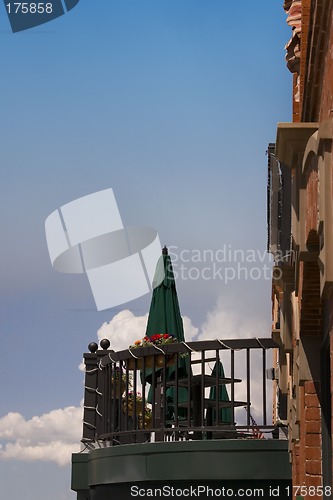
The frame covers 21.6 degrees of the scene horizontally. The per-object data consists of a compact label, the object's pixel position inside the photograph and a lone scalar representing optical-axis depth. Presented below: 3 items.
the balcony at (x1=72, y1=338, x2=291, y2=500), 10.34
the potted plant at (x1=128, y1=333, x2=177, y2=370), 11.59
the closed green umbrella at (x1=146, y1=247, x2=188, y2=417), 15.38
